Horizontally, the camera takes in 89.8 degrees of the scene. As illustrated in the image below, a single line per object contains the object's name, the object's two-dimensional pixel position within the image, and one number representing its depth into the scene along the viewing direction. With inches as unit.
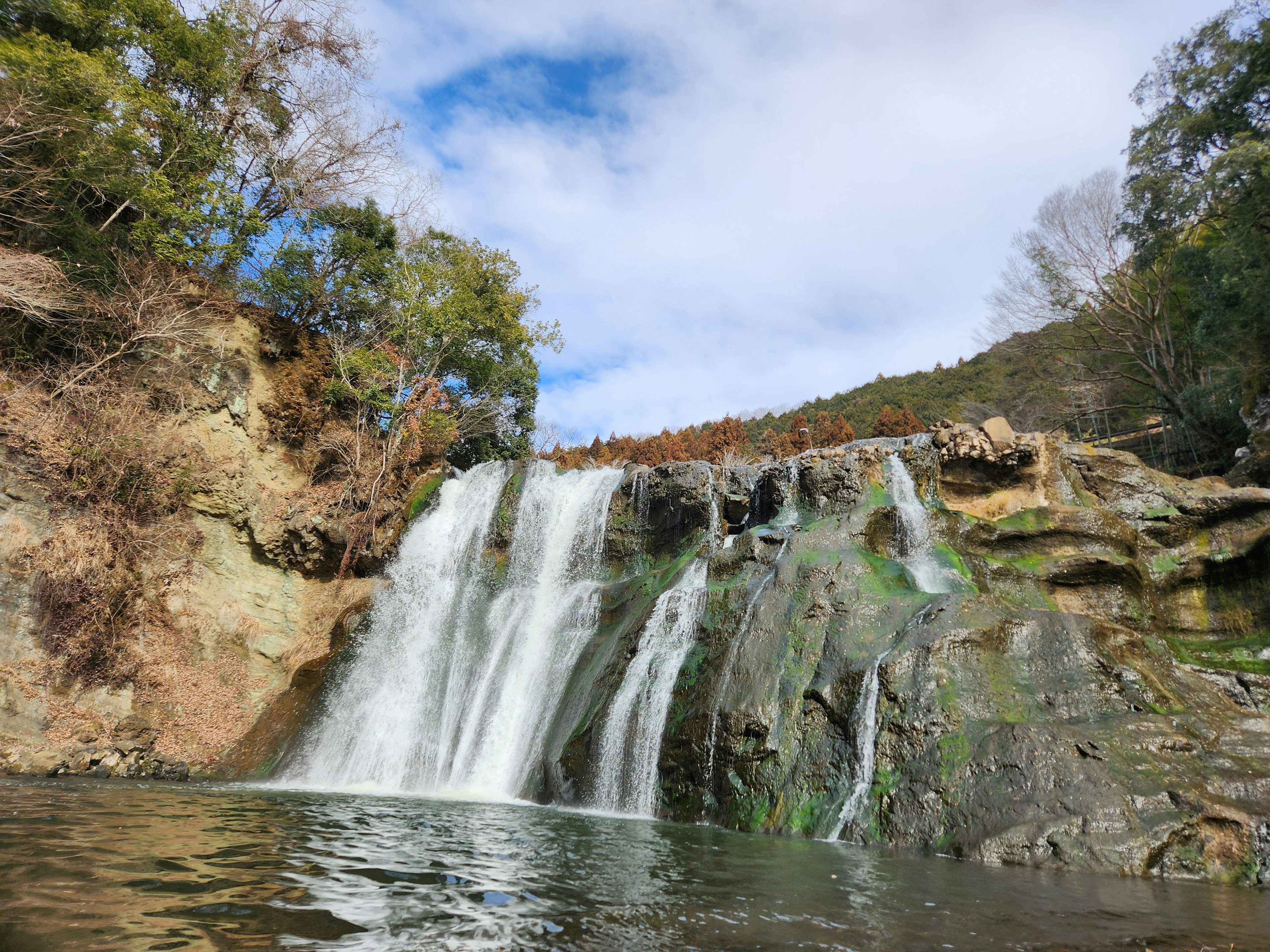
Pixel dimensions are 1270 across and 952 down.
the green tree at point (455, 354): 831.1
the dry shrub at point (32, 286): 522.6
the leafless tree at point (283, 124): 800.3
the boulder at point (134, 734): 509.0
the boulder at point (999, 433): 613.0
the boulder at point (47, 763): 454.3
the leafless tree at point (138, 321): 602.2
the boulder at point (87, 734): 494.6
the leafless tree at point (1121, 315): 881.5
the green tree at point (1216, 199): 645.9
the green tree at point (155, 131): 555.5
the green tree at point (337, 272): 812.0
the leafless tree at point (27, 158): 517.7
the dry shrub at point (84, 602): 514.3
